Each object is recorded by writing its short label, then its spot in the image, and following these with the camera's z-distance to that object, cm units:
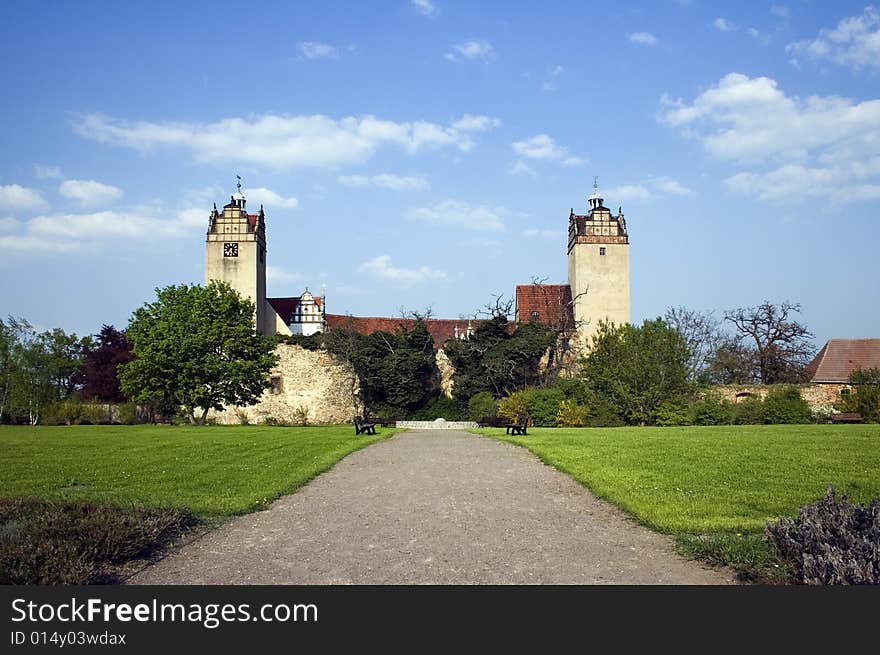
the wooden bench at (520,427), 2379
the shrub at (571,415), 3133
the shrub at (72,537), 529
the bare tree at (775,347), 5069
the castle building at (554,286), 4694
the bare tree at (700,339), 5031
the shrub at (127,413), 3738
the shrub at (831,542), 468
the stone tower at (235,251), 4681
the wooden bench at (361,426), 2494
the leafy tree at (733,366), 5138
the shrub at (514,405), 3347
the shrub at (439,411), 4259
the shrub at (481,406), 3772
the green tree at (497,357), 4181
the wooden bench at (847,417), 3042
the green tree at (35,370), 4147
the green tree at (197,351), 3353
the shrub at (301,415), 4282
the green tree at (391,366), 4256
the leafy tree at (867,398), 3041
